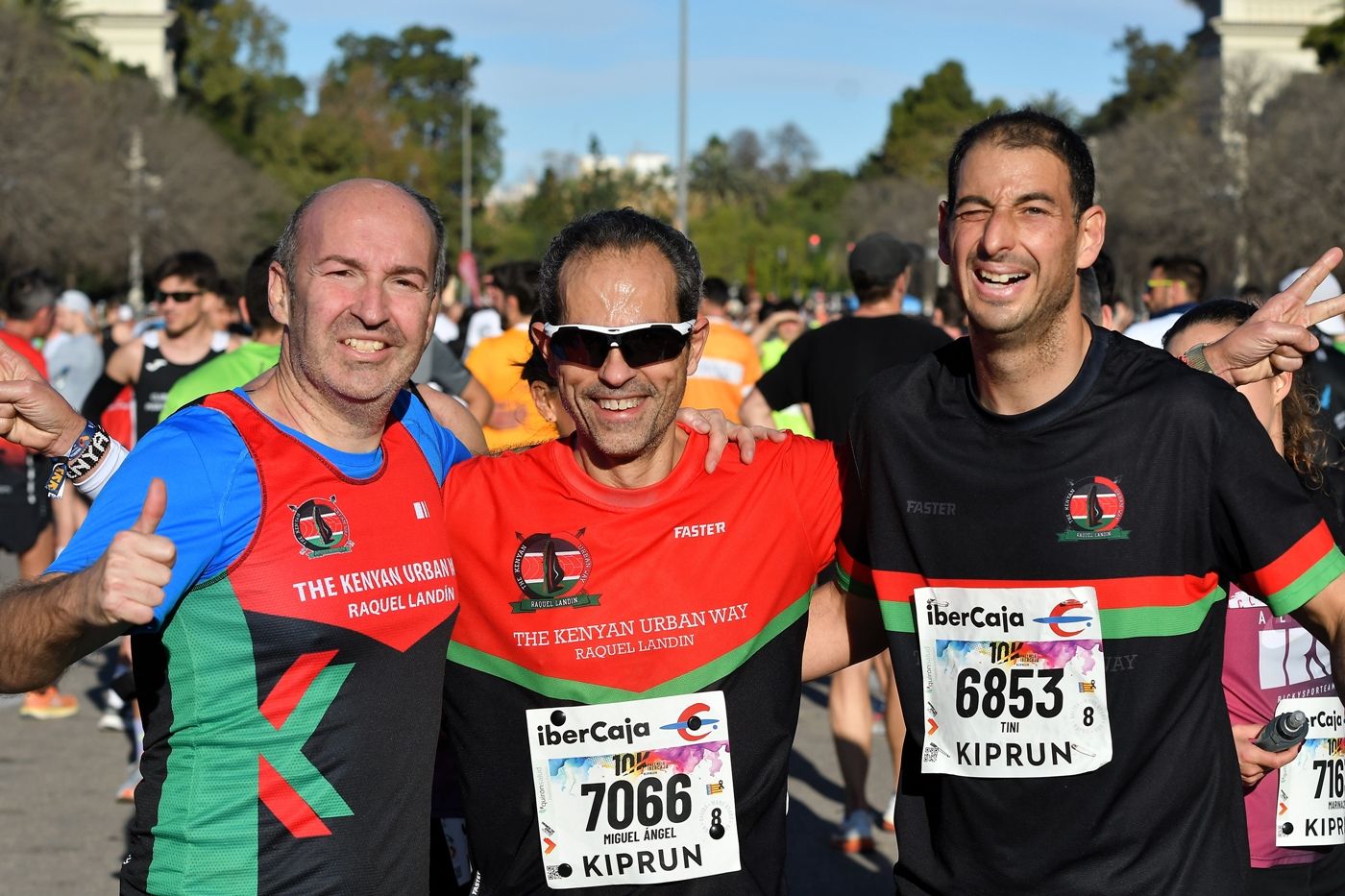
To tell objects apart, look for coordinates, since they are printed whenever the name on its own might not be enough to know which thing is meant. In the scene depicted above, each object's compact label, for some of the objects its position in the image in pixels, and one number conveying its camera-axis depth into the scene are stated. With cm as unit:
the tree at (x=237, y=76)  8344
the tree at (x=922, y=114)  10131
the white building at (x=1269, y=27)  7656
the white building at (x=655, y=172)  7596
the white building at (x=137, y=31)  8544
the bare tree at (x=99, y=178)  4119
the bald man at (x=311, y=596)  317
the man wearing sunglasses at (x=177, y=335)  854
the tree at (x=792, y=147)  12838
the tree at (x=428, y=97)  9562
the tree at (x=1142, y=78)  9131
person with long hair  416
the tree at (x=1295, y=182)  4028
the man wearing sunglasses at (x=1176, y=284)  1030
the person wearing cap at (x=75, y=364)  1207
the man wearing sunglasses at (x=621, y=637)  350
